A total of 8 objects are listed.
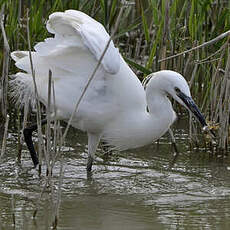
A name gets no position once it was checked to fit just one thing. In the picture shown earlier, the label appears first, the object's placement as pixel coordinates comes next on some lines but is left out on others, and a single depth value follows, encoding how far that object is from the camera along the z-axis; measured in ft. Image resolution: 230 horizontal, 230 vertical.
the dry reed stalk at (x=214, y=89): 33.63
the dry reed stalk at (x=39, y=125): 24.39
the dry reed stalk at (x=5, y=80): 34.57
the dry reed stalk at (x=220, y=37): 31.48
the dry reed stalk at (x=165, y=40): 36.07
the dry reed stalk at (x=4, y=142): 23.56
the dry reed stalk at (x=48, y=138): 23.33
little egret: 30.99
